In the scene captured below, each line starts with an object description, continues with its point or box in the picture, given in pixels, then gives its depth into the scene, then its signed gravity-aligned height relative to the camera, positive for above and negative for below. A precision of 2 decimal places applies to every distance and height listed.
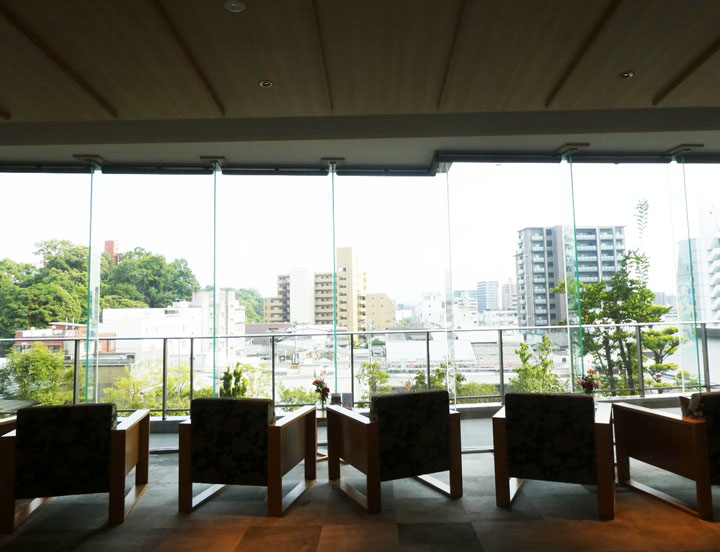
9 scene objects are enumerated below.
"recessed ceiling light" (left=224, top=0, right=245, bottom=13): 2.32 +1.57
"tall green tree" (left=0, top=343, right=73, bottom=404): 5.02 -0.55
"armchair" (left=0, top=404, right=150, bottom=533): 2.88 -0.82
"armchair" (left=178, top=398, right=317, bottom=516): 3.02 -0.81
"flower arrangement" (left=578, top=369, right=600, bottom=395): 3.79 -0.53
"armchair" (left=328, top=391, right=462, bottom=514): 3.04 -0.80
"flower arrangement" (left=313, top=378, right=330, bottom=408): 4.11 -0.60
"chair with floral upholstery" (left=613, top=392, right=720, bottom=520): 2.83 -0.81
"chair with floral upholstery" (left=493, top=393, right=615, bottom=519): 2.90 -0.80
